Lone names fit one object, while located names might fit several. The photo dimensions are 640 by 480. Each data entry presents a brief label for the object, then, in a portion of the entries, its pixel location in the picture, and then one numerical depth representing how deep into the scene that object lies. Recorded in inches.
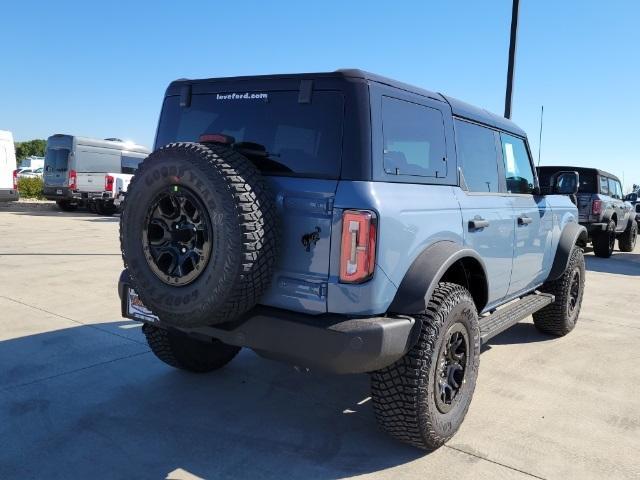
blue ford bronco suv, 101.3
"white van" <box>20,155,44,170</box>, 1929.9
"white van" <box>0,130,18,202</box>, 656.4
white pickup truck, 748.0
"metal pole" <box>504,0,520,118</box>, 387.9
